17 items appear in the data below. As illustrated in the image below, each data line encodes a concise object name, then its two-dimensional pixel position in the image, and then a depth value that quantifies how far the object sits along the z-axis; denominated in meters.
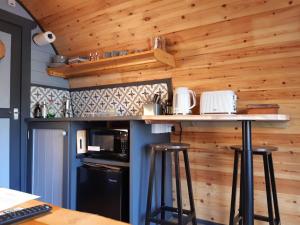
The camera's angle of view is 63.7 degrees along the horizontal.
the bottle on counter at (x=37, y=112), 2.93
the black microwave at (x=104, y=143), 2.23
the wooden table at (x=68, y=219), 0.68
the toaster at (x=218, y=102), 2.10
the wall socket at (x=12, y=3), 2.71
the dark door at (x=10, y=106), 2.65
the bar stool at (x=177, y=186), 2.00
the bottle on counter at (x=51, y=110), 3.02
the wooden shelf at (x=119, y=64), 2.39
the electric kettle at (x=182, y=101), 2.29
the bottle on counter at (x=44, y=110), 2.94
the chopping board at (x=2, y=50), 2.59
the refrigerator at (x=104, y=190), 2.13
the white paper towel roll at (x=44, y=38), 2.86
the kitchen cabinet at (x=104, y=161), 2.07
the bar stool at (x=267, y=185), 1.86
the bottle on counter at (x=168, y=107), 2.53
